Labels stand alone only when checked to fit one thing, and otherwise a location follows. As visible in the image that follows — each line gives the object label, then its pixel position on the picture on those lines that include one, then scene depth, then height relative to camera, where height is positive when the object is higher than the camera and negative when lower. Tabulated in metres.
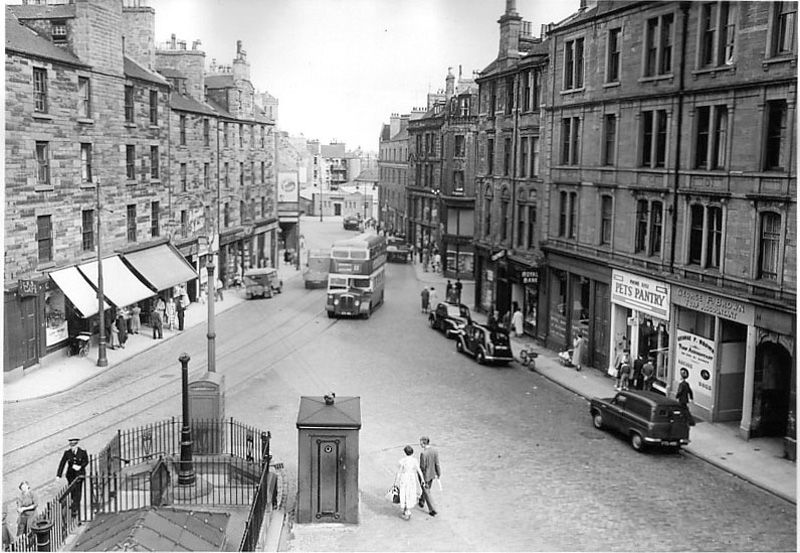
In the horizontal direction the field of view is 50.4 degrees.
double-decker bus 25.22 -3.26
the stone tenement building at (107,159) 16.48 +0.22
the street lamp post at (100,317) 17.81 -3.11
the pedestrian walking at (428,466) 11.18 -3.83
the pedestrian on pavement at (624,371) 17.42 -3.97
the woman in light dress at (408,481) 10.70 -3.85
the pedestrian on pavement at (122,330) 19.68 -3.72
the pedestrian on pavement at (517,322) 23.58 -4.08
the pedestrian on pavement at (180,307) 20.48 -3.30
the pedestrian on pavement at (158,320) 19.97 -3.53
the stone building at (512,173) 23.44 +0.05
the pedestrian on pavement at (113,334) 19.42 -3.76
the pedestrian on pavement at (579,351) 19.77 -4.07
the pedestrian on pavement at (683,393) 15.30 -3.86
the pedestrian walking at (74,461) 10.87 -3.74
